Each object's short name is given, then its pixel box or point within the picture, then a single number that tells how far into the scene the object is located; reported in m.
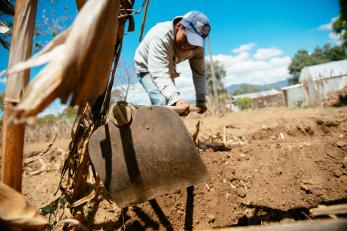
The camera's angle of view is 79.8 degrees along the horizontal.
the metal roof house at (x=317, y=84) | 16.61
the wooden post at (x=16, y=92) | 0.78
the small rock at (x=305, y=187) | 1.81
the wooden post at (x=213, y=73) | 13.80
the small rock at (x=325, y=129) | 3.80
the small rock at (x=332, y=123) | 3.96
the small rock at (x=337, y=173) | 1.90
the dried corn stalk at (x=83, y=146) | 1.26
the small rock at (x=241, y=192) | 1.85
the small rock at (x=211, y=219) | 1.70
